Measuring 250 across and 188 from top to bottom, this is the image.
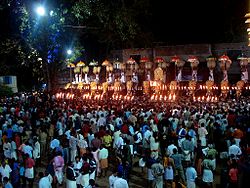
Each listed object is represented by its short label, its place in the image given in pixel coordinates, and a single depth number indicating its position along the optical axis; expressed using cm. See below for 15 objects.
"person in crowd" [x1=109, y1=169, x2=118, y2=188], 1142
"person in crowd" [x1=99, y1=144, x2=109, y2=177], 1445
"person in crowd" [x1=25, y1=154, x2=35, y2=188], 1340
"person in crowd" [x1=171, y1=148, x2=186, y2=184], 1301
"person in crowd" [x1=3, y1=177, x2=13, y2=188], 1137
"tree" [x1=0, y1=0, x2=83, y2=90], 3097
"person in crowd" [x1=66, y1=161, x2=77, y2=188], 1232
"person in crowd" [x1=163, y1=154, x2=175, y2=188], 1277
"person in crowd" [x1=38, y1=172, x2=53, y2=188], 1159
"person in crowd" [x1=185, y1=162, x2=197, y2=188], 1202
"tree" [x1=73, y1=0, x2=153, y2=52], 3325
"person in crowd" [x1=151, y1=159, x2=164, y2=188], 1234
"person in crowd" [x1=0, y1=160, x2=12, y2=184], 1255
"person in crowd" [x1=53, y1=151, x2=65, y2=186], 1336
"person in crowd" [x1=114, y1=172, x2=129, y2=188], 1105
